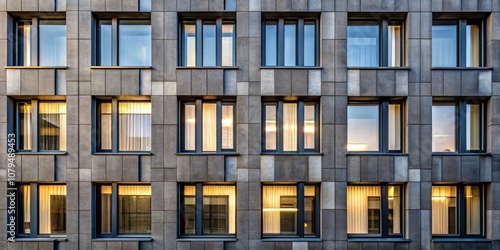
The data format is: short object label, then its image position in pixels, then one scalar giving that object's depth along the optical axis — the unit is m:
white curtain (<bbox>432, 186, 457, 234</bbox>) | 13.54
